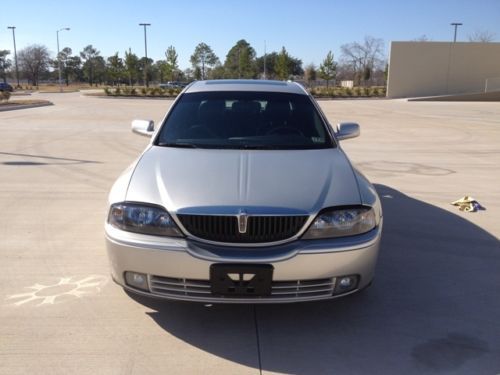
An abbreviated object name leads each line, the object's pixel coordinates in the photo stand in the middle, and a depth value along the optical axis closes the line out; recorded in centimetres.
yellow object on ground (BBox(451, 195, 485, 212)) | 615
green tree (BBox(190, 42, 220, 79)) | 8981
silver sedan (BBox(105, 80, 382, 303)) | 288
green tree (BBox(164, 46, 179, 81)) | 6631
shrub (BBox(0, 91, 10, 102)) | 2755
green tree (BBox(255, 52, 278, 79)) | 9112
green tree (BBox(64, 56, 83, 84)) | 10619
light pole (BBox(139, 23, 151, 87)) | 6034
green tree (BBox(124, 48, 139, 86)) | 6529
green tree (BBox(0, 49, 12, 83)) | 9054
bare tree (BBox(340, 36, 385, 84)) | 8088
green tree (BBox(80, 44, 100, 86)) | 10056
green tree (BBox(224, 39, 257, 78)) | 7238
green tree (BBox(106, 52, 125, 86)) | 7744
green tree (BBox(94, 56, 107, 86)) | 9979
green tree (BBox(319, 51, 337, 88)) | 6550
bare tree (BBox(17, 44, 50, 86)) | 9194
